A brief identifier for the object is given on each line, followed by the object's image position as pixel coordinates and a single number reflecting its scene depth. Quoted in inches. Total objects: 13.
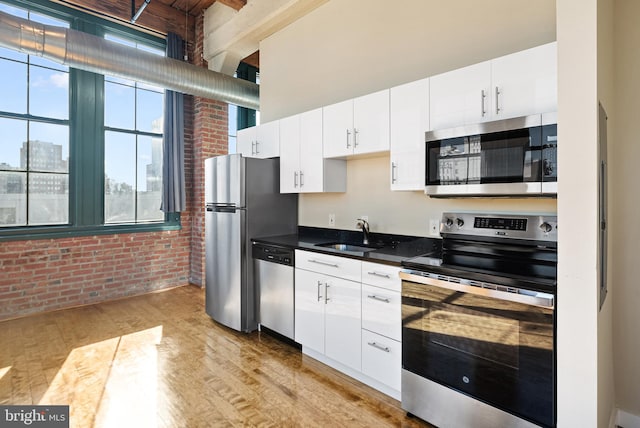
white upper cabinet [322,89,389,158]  105.0
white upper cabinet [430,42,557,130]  73.8
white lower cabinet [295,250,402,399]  90.3
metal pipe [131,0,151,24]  145.5
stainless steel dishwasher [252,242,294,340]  121.3
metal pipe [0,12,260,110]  128.4
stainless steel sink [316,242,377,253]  123.8
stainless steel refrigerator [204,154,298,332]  134.8
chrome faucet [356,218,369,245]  124.5
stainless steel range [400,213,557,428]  64.7
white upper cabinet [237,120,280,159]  144.9
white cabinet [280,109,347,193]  126.3
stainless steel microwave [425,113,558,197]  72.0
